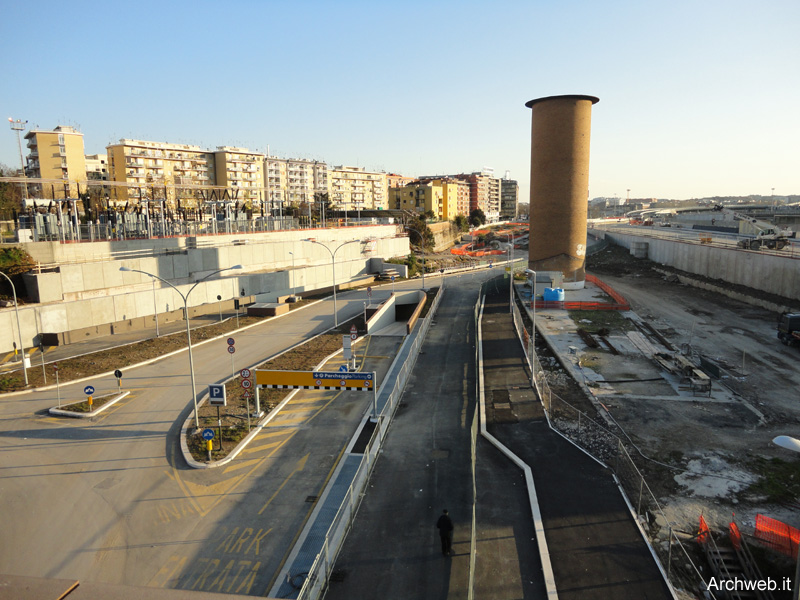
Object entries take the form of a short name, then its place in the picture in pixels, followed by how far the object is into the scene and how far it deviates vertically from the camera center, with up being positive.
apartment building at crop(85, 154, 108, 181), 101.00 +12.39
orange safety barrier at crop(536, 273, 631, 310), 42.47 -7.48
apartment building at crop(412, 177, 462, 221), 150.00 +6.33
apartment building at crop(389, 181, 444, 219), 140.50 +6.00
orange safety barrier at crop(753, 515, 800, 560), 12.45 -8.14
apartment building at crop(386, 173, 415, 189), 167.77 +13.27
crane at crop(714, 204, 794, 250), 50.69 -2.60
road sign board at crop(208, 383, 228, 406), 19.23 -6.54
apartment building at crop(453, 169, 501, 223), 184.75 +10.09
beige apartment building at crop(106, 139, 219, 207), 99.31 +12.04
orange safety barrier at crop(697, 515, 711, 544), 12.84 -8.12
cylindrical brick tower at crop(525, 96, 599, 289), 47.38 +3.13
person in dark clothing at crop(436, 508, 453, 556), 11.96 -7.35
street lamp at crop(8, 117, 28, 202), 79.94 +16.15
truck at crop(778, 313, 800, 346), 30.17 -6.96
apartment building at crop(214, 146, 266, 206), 112.81 +12.11
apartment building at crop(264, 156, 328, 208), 126.94 +11.02
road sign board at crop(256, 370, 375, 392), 19.00 -6.00
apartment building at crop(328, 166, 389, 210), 141.93 +9.23
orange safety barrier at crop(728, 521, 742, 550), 12.57 -8.07
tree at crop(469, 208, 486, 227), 157.50 -0.07
